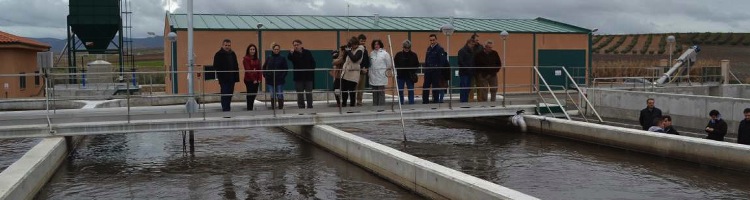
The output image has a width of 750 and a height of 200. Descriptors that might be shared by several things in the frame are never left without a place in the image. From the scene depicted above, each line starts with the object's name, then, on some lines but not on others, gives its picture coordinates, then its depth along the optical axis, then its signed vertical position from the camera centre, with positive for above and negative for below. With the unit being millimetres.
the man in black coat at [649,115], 13758 -639
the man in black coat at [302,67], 13727 +248
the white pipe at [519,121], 15828 -865
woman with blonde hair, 13867 +300
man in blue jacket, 15071 +216
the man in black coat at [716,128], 12195 -778
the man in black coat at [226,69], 13441 +204
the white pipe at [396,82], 13510 -29
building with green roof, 26562 +1699
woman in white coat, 14281 +279
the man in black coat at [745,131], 11617 -790
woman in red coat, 13703 +125
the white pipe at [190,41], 14945 +807
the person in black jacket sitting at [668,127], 12773 -801
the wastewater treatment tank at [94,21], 32656 +2645
